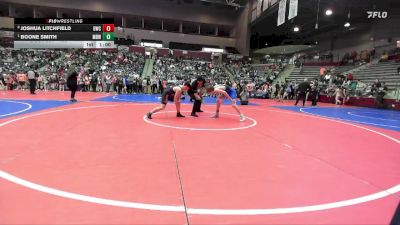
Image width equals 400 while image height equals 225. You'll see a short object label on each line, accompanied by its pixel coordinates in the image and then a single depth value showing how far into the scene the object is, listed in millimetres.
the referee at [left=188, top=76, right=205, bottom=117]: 8414
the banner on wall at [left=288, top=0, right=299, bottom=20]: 16312
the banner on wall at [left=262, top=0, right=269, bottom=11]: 26975
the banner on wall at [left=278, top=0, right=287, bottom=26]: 17459
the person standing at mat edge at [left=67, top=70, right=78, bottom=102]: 12500
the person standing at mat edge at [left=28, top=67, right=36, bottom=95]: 16406
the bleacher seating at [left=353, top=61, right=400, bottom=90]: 21472
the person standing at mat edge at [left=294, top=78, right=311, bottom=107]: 16422
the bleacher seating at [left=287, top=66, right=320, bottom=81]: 30730
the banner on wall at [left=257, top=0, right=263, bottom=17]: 29691
